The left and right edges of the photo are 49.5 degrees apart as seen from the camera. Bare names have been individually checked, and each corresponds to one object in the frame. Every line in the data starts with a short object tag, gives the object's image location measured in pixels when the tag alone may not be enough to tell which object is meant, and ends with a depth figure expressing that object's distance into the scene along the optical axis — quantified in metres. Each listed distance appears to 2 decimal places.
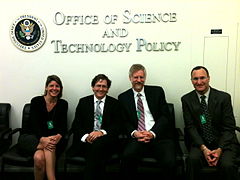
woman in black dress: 2.84
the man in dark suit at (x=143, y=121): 2.85
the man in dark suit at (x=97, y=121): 2.96
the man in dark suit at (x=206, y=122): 2.72
